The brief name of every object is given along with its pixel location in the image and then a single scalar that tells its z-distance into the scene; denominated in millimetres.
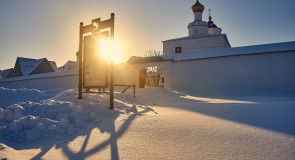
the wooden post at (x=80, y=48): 5725
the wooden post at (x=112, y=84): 4950
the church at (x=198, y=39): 26250
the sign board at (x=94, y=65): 5480
